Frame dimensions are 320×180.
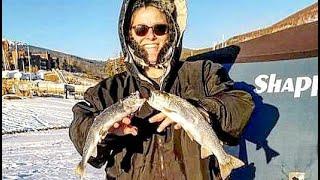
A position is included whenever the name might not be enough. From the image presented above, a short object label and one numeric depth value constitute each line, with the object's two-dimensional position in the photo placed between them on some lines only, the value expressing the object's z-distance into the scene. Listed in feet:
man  4.19
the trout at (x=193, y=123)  3.90
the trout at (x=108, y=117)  3.95
